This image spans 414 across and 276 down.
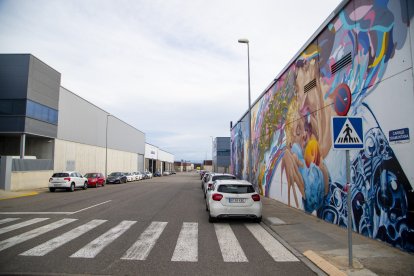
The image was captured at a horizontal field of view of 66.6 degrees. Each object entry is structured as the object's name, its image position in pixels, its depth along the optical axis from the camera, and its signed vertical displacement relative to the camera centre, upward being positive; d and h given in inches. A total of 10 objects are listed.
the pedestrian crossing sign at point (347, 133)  241.9 +26.4
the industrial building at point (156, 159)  3524.1 +104.8
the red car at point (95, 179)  1295.5 -54.2
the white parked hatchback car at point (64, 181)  990.4 -45.5
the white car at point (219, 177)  695.3 -22.1
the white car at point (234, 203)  416.5 -47.8
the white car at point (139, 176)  2136.3 -62.8
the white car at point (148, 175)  2503.2 -65.7
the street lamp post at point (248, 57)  736.3 +272.3
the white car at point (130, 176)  1893.9 -59.5
